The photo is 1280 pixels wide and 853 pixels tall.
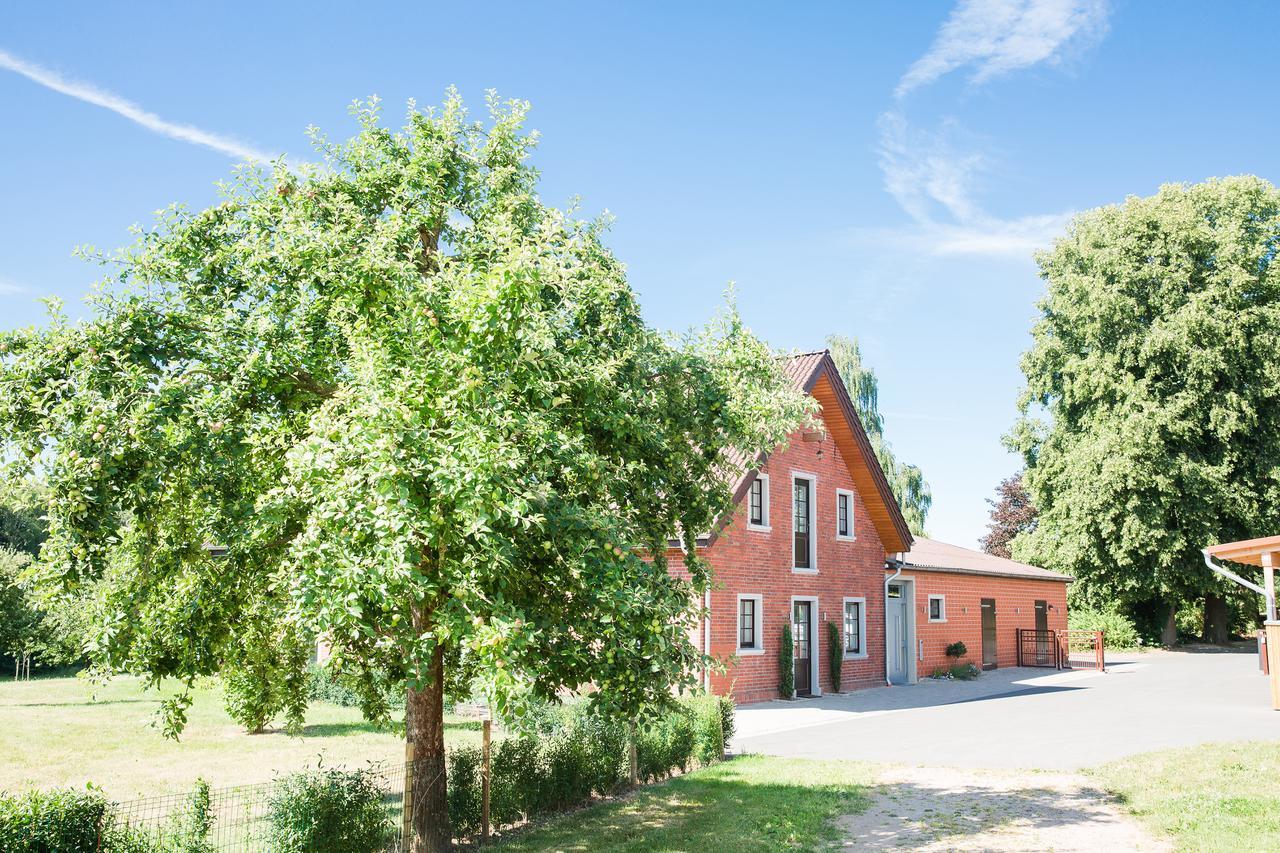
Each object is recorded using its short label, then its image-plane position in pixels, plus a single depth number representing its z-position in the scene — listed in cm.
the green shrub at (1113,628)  4066
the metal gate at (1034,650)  3416
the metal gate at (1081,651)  3173
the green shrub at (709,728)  1347
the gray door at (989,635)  3266
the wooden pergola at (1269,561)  1998
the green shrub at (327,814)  802
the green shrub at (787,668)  2286
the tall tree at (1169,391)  3538
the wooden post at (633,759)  1210
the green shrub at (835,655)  2455
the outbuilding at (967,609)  2811
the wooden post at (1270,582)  2086
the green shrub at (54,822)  634
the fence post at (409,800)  890
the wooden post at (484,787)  984
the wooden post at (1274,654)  1978
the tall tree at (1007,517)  5762
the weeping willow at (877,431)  4581
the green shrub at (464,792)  967
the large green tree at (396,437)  651
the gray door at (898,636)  2762
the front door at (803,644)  2397
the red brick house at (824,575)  2194
